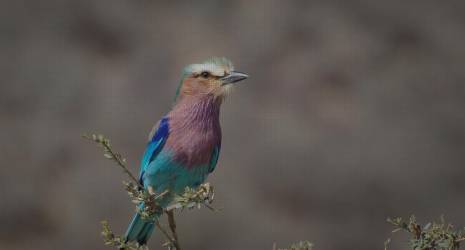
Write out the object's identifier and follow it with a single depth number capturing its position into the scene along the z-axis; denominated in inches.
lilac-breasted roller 277.6
